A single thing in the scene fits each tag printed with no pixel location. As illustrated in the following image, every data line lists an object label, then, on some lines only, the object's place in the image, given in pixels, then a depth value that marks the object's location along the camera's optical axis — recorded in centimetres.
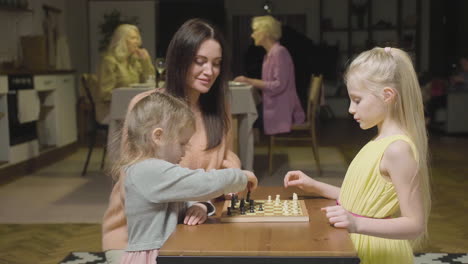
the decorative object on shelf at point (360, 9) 1198
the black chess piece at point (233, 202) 158
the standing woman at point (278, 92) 579
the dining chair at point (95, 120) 591
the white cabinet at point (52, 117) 623
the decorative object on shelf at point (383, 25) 1193
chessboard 146
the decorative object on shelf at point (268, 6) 1188
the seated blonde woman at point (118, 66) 571
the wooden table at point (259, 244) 121
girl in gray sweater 147
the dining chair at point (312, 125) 575
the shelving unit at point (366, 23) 1190
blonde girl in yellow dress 146
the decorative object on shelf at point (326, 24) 1207
